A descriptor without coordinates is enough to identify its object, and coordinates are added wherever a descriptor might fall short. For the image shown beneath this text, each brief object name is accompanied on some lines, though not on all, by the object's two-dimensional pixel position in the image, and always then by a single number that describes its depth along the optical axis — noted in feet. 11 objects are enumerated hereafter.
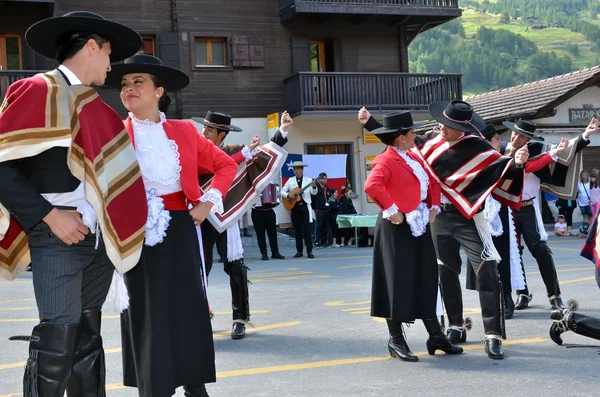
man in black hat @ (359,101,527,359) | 22.26
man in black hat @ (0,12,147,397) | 12.69
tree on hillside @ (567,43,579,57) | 574.97
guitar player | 58.03
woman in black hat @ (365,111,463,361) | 21.74
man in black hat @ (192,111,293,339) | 25.04
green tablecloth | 63.52
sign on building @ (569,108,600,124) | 90.17
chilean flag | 73.97
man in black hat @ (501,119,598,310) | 26.32
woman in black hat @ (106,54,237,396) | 15.35
